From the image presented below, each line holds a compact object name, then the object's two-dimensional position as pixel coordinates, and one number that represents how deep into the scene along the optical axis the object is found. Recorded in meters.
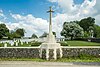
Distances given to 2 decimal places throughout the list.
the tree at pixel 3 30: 66.12
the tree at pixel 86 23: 79.19
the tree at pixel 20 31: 94.43
